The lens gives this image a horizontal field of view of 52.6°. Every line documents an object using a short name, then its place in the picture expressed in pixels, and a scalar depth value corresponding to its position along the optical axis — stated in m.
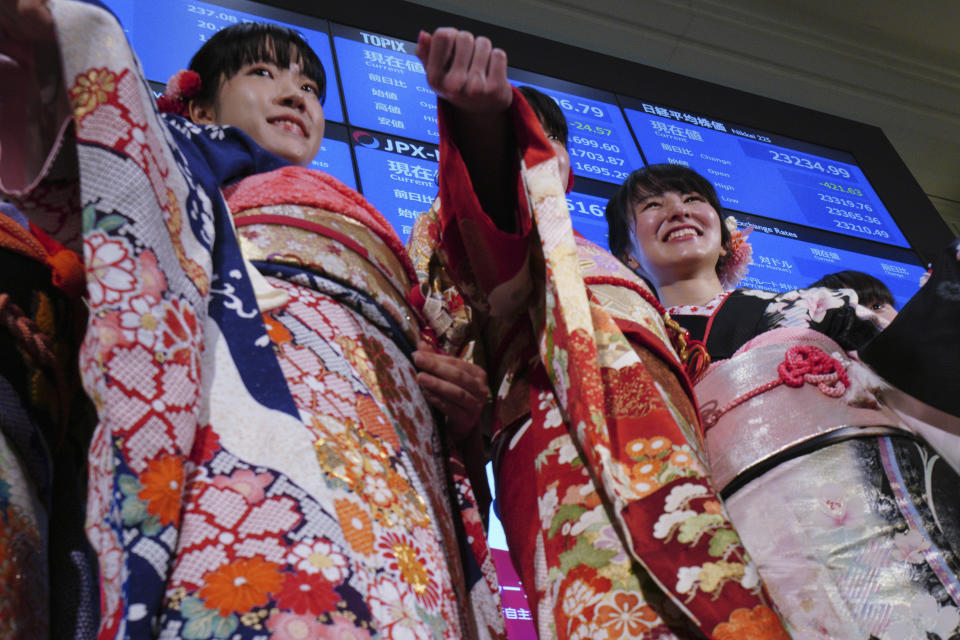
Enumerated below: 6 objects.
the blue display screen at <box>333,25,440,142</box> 2.67
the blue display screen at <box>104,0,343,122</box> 2.39
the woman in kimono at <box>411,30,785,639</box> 0.88
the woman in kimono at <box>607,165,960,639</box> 1.04
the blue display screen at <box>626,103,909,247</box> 3.22
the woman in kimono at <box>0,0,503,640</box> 0.69
